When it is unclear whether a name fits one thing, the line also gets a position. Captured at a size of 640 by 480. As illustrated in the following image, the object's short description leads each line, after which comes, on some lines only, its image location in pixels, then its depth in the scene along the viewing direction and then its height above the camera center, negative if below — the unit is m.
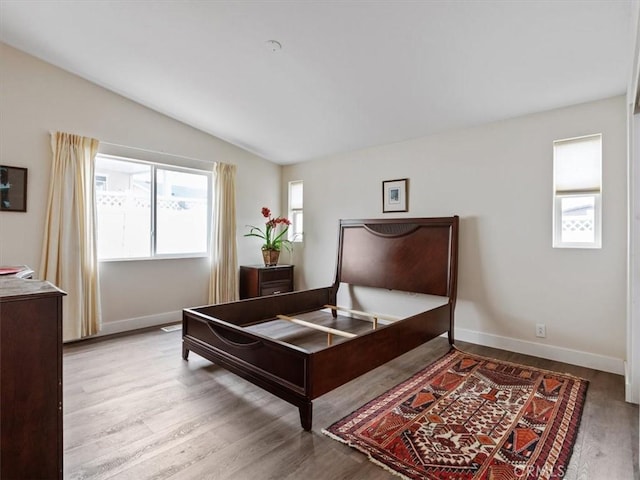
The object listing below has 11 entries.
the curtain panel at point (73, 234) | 3.41 +0.03
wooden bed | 2.10 -0.72
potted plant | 4.93 +0.05
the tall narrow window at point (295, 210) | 5.39 +0.46
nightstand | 4.70 -0.60
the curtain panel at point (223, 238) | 4.67 +0.00
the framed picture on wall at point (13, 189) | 3.19 +0.46
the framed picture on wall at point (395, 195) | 4.04 +0.53
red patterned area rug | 1.69 -1.12
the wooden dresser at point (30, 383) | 1.22 -0.55
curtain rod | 3.86 +1.06
